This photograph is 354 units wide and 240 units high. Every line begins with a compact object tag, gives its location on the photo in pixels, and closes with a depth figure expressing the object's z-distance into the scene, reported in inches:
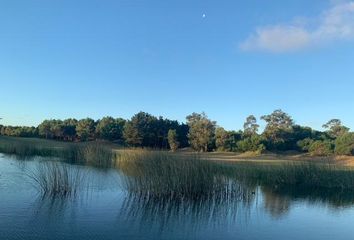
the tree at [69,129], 2194.4
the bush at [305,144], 1578.5
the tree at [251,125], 1907.0
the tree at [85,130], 2102.6
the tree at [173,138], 1494.8
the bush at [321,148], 1456.7
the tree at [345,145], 1475.1
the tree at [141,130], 1541.7
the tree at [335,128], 2055.9
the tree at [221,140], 1576.6
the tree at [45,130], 2278.5
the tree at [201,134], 1542.8
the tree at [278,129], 1667.1
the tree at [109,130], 1993.1
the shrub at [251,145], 1509.6
